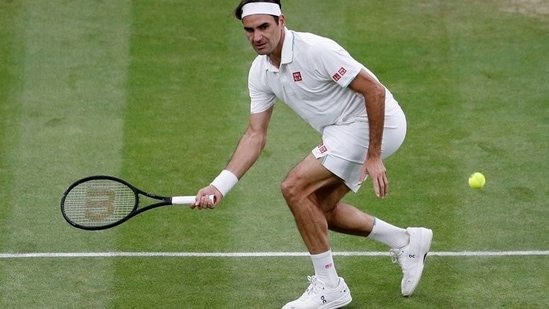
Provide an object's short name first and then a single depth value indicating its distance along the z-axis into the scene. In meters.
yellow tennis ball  21.39
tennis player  18.36
